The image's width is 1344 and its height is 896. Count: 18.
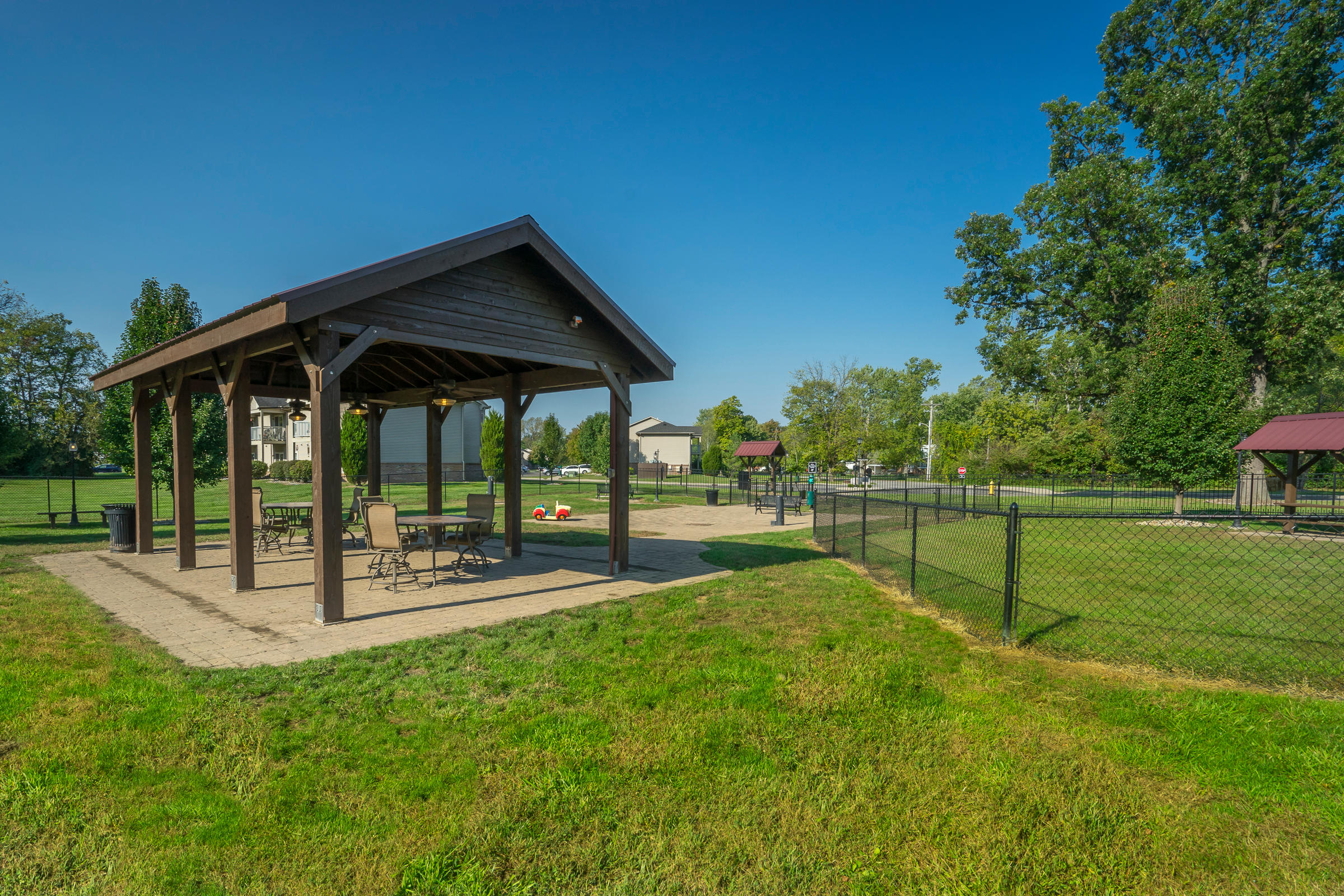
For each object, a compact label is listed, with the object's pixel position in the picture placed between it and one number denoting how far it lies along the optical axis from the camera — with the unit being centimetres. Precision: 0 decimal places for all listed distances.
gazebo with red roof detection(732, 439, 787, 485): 2934
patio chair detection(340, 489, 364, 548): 1445
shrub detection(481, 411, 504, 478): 4022
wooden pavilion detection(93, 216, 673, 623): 652
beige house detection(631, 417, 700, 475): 7706
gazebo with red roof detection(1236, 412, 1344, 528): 1548
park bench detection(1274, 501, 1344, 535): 1415
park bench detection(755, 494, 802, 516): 2359
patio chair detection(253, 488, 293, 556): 1121
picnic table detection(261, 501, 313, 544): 1110
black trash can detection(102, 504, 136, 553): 1134
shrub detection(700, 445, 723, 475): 6194
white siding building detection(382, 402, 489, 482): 4531
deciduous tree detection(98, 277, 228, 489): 1534
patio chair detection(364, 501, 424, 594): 818
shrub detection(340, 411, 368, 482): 3394
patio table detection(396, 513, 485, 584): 881
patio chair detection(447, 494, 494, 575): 958
